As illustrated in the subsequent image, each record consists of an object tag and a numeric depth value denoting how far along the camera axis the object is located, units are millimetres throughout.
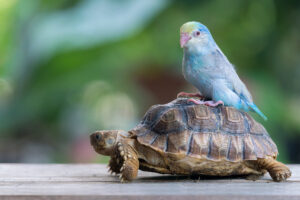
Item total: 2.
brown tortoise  1309
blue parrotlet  1332
